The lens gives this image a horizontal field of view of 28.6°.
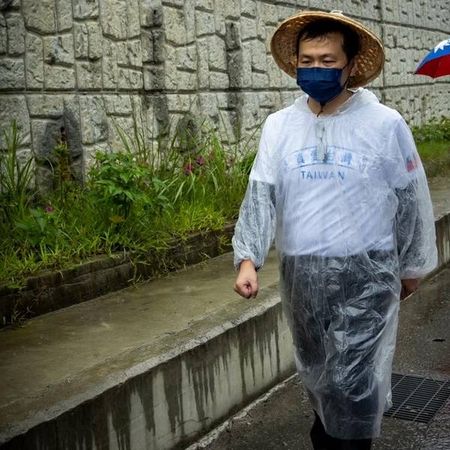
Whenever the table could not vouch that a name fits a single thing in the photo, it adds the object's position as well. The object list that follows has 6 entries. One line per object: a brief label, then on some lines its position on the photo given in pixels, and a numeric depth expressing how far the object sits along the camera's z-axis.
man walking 3.01
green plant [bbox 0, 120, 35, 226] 5.18
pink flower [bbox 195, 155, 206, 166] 6.77
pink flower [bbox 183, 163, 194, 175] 6.50
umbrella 7.60
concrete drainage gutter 3.18
